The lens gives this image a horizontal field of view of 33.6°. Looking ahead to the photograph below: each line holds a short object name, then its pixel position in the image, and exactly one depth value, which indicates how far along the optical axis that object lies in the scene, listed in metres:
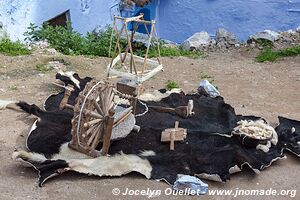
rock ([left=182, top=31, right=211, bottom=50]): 11.08
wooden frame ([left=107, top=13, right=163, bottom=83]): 5.75
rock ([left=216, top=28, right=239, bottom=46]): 11.27
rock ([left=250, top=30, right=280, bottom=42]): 11.05
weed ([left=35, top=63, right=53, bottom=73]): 7.73
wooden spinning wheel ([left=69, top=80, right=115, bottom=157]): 4.54
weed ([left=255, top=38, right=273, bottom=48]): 10.84
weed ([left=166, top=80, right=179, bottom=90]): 7.68
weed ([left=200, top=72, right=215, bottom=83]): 8.34
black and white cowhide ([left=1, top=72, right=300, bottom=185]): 4.55
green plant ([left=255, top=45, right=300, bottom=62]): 9.87
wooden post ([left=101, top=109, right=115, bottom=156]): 4.57
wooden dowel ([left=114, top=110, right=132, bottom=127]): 4.97
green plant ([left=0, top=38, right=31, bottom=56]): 8.48
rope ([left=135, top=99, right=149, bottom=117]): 5.86
